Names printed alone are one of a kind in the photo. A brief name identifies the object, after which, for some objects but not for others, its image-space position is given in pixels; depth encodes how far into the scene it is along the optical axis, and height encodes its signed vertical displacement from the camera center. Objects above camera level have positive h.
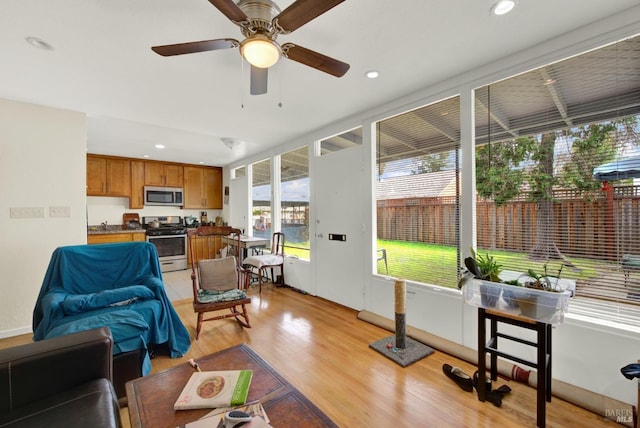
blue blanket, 1.97 -0.68
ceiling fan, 1.25 +0.95
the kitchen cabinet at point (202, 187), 6.41 +0.69
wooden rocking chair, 2.75 -0.81
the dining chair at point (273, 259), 4.22 -0.71
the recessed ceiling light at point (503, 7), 1.54 +1.22
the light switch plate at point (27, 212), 2.89 +0.04
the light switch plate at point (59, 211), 3.06 +0.05
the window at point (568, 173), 1.72 +0.30
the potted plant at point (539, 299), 1.58 -0.51
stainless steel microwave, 5.79 +0.44
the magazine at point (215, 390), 1.12 -0.78
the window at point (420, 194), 2.57 +0.22
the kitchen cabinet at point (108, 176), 5.18 +0.79
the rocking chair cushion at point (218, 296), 2.77 -0.85
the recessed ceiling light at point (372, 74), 2.31 +1.23
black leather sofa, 1.16 -0.84
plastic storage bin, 1.56 -0.53
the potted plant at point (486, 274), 1.78 -0.42
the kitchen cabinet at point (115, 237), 4.74 -0.40
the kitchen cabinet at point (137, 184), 5.64 +0.66
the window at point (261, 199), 5.24 +0.33
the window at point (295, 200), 4.33 +0.25
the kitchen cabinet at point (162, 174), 5.84 +0.92
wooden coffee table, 1.05 -0.80
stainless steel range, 5.53 -0.54
